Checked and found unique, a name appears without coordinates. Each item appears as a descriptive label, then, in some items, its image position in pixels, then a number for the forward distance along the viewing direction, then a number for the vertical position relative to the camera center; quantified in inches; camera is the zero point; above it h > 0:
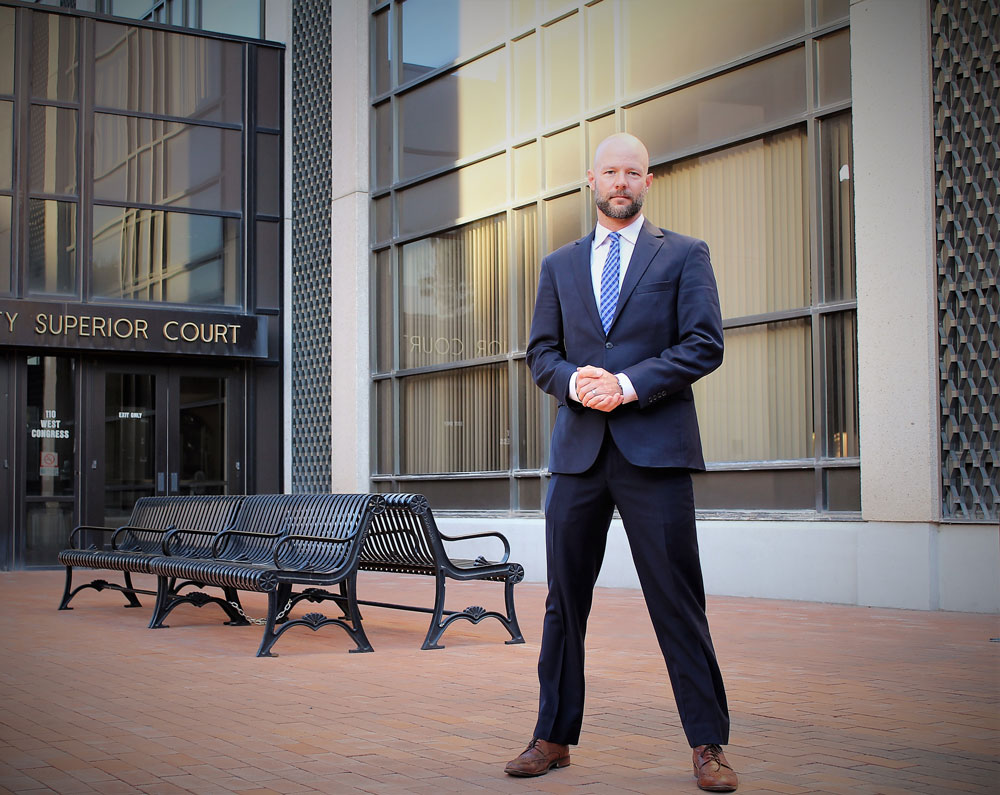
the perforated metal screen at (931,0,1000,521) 362.9 +60.0
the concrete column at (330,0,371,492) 671.8 +112.6
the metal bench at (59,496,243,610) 395.5 -29.0
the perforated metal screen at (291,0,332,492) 705.6 +121.8
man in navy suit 152.9 +2.5
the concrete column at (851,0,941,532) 373.1 +60.2
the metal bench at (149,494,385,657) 301.4 -29.4
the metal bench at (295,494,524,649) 315.9 -28.8
